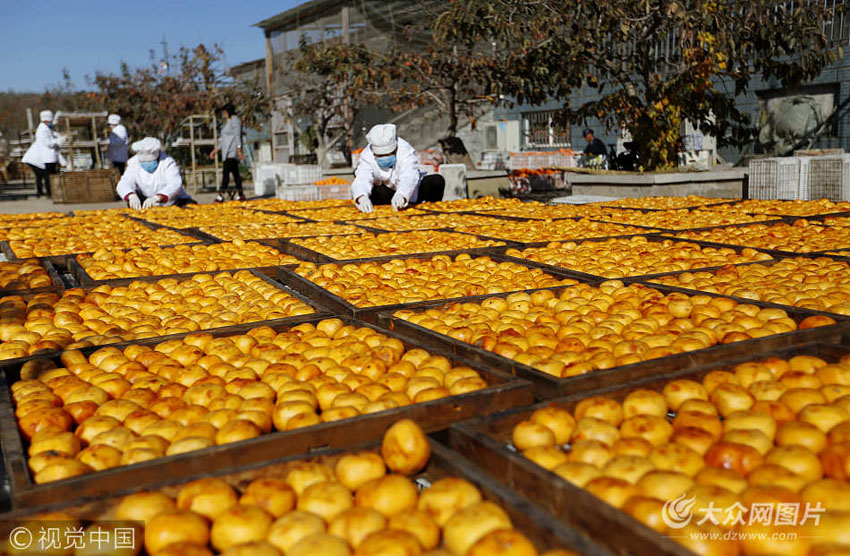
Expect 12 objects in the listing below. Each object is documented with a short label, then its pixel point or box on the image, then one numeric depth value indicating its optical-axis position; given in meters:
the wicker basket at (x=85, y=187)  14.77
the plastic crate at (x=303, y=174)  12.51
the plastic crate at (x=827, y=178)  7.78
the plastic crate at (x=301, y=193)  10.57
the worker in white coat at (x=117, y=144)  16.20
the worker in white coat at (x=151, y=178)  8.87
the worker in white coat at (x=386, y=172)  7.91
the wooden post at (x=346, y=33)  16.03
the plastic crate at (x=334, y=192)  10.57
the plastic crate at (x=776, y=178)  8.12
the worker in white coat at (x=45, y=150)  15.70
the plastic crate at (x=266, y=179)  16.62
